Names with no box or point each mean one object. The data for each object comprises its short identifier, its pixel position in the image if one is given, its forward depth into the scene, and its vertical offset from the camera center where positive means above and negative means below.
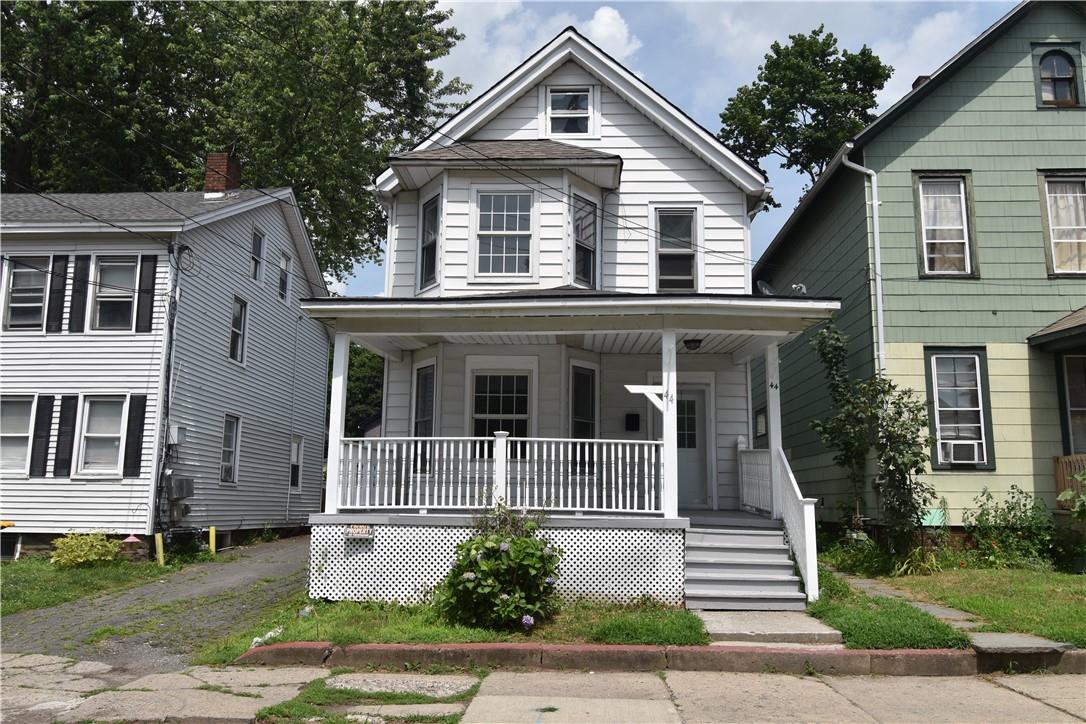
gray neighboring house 15.08 +2.24
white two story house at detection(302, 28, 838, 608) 10.01 +2.07
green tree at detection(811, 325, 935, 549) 11.73 +0.72
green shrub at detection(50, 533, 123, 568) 13.61 -1.10
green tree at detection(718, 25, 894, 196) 27.16 +12.78
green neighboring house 12.92 +3.86
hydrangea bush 8.59 -0.99
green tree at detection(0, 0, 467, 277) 26.28 +12.87
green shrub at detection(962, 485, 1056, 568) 12.09 -0.53
